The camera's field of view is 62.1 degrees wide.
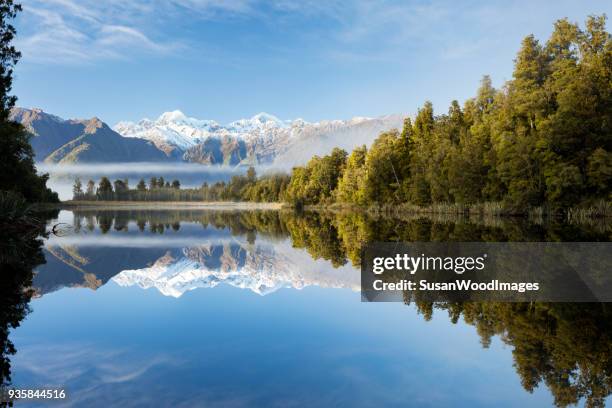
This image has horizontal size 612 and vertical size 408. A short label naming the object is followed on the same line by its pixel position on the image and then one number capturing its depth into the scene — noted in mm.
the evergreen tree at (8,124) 29906
